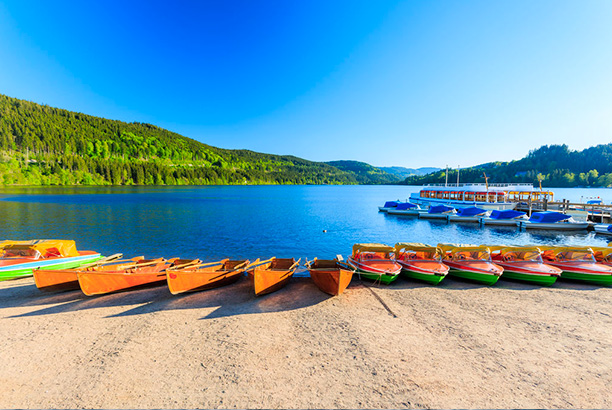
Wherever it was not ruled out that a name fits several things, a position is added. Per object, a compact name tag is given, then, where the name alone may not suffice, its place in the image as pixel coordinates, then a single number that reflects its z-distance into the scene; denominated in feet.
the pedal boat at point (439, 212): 172.96
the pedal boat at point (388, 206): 211.10
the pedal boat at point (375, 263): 47.47
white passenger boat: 189.24
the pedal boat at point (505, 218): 147.35
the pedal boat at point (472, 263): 46.55
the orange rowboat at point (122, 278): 40.14
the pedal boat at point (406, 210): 190.46
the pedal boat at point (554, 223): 129.70
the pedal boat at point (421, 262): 47.65
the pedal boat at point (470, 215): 161.38
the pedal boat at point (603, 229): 117.08
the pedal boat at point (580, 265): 46.39
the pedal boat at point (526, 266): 46.16
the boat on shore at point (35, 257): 50.78
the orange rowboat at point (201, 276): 40.86
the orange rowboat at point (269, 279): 41.27
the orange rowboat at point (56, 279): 41.88
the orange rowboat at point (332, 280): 41.14
